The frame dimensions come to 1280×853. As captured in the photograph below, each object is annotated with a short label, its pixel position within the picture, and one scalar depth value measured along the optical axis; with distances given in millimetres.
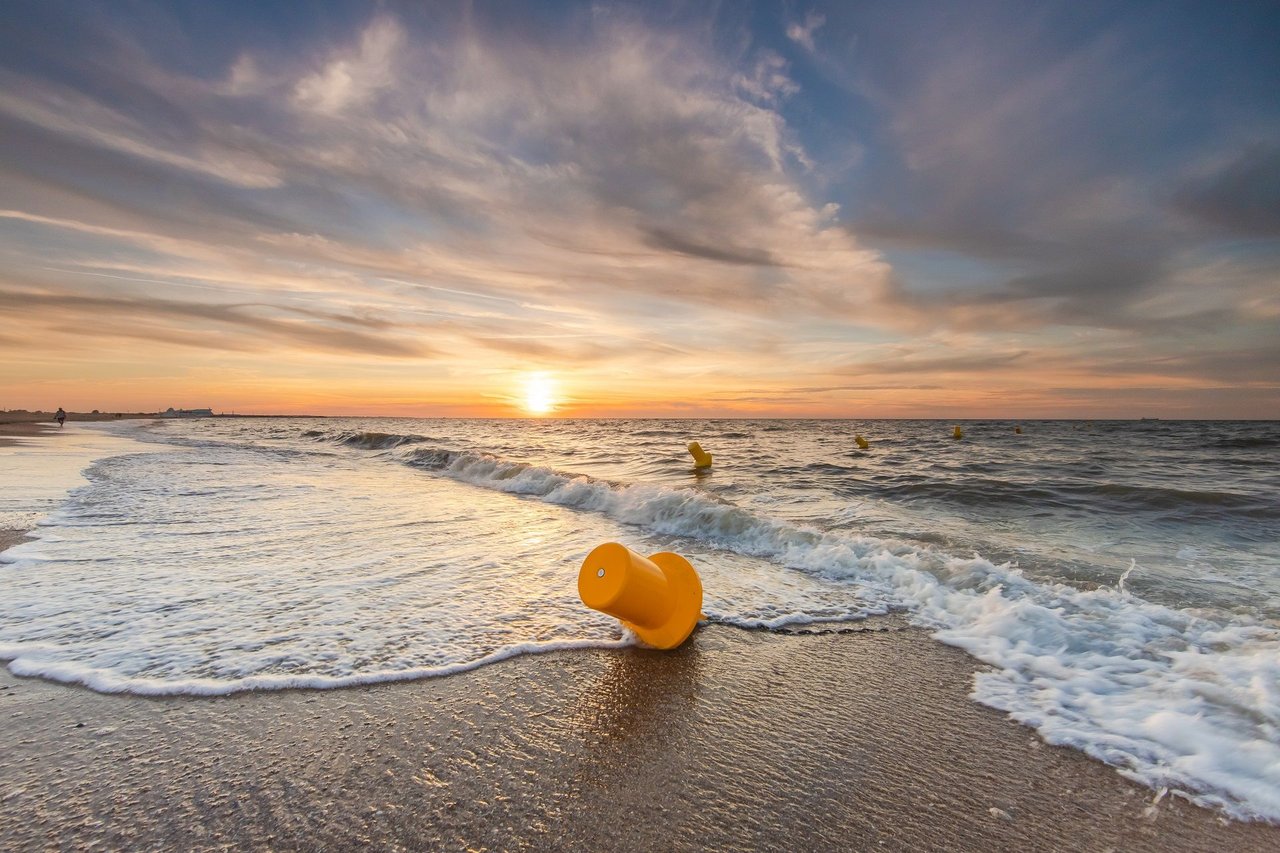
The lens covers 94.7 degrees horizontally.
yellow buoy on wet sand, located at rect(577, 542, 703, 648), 3459
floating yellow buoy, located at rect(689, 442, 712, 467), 18234
